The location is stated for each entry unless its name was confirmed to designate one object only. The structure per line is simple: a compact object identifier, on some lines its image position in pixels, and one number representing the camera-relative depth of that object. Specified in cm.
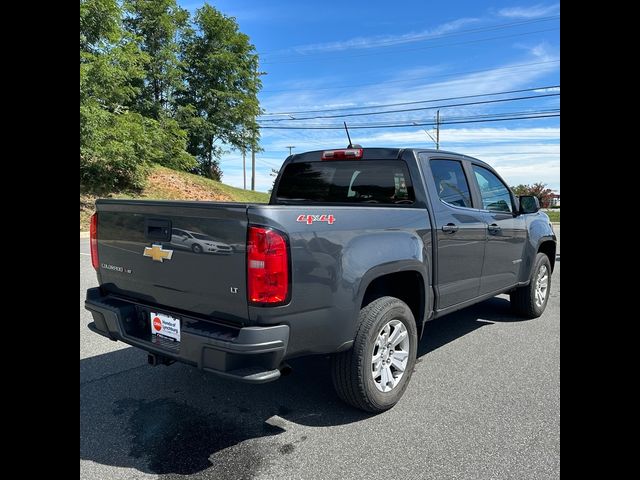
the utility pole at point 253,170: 4379
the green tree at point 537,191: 4438
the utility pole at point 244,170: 5146
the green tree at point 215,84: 3238
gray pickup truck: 251
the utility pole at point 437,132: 4178
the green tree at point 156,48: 2666
